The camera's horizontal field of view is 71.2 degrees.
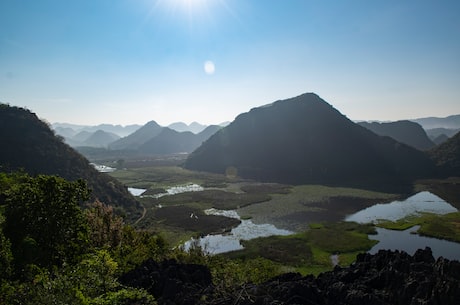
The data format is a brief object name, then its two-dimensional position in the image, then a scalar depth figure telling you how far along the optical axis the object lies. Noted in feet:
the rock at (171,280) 77.25
